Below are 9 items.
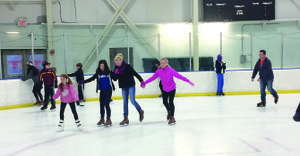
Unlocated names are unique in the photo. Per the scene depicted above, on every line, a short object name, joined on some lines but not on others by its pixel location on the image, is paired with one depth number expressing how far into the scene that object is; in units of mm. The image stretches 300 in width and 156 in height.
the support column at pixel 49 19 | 14164
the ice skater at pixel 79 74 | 10080
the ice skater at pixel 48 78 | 8984
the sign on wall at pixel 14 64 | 13356
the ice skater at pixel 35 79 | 9875
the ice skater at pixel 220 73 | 11586
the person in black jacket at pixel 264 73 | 8195
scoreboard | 14305
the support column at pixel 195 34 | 14329
